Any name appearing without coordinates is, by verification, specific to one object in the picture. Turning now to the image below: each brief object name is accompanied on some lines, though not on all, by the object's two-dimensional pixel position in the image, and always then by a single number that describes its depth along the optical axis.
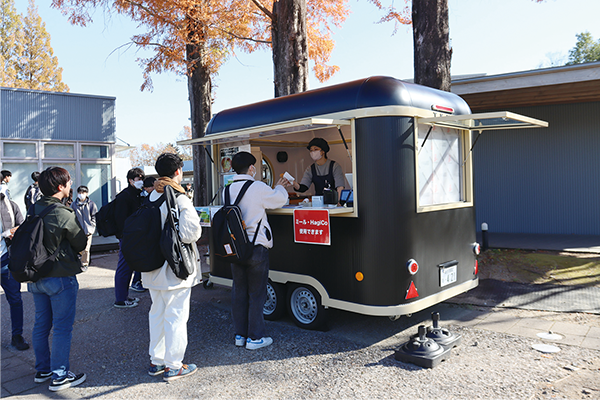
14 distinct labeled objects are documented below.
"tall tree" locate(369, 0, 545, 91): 7.09
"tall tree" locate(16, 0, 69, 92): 24.34
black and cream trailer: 4.36
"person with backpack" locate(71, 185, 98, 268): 8.64
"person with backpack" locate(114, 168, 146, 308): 6.02
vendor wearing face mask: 5.98
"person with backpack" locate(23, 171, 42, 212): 9.64
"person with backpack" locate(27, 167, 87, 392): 3.66
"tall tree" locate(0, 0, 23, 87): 23.86
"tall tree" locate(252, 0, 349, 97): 8.41
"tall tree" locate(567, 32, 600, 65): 39.31
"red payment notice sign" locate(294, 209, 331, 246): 4.61
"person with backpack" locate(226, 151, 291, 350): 4.46
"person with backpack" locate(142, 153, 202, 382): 3.76
